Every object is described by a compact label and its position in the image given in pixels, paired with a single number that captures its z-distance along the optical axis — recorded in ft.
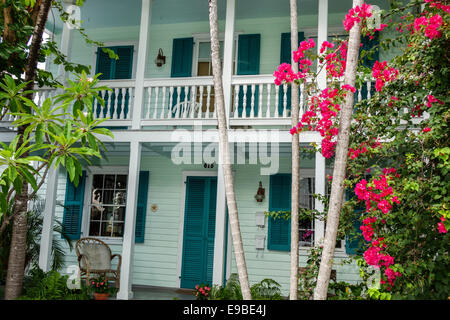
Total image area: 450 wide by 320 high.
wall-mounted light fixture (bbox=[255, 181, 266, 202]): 26.50
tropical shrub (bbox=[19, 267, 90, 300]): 20.20
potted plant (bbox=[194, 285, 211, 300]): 19.86
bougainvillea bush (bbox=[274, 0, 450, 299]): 11.25
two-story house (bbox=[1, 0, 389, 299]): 23.09
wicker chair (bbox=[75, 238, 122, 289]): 22.98
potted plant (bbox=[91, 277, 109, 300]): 21.81
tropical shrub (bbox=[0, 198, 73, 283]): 23.08
